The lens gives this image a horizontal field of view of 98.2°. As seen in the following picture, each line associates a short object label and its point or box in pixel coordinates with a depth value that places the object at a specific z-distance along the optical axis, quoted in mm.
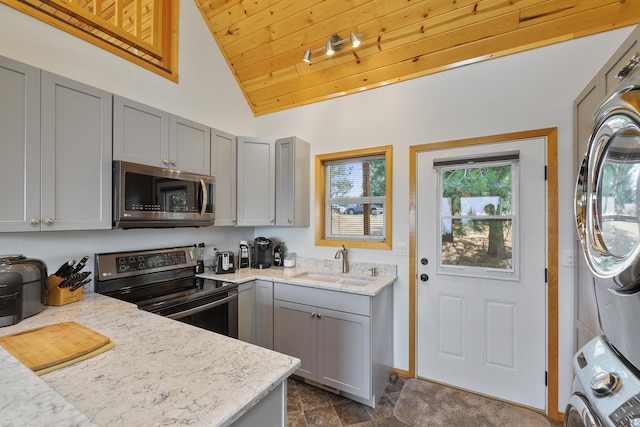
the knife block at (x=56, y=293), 1608
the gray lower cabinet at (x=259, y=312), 2439
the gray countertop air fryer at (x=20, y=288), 1299
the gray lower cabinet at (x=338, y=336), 2080
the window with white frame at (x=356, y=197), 2721
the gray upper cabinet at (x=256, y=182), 2808
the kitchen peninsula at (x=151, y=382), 669
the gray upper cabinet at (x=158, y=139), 1903
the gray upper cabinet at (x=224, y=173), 2584
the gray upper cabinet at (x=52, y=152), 1450
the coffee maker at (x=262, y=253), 2959
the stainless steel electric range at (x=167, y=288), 1918
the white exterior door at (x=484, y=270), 2074
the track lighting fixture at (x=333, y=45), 2329
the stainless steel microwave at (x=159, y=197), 1838
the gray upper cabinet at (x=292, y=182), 2832
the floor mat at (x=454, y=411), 1924
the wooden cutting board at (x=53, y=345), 925
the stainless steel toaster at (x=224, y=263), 2621
